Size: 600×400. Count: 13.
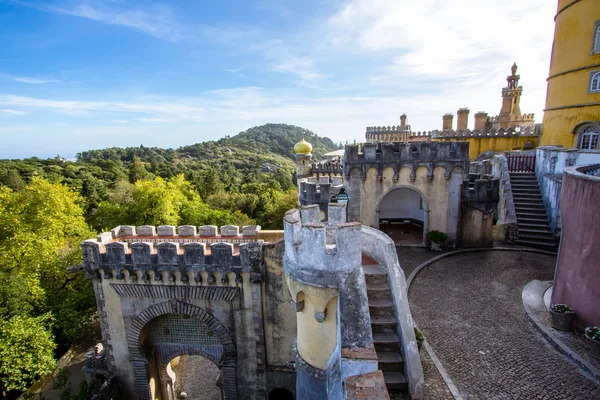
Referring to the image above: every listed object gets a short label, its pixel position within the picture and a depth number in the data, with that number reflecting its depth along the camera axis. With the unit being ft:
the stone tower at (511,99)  114.83
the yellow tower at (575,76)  63.93
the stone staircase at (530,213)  52.65
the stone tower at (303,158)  103.18
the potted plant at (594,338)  25.35
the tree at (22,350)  43.16
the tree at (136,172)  182.85
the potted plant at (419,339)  23.98
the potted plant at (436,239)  50.67
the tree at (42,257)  51.24
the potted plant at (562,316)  28.96
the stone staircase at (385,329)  21.19
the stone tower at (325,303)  19.44
